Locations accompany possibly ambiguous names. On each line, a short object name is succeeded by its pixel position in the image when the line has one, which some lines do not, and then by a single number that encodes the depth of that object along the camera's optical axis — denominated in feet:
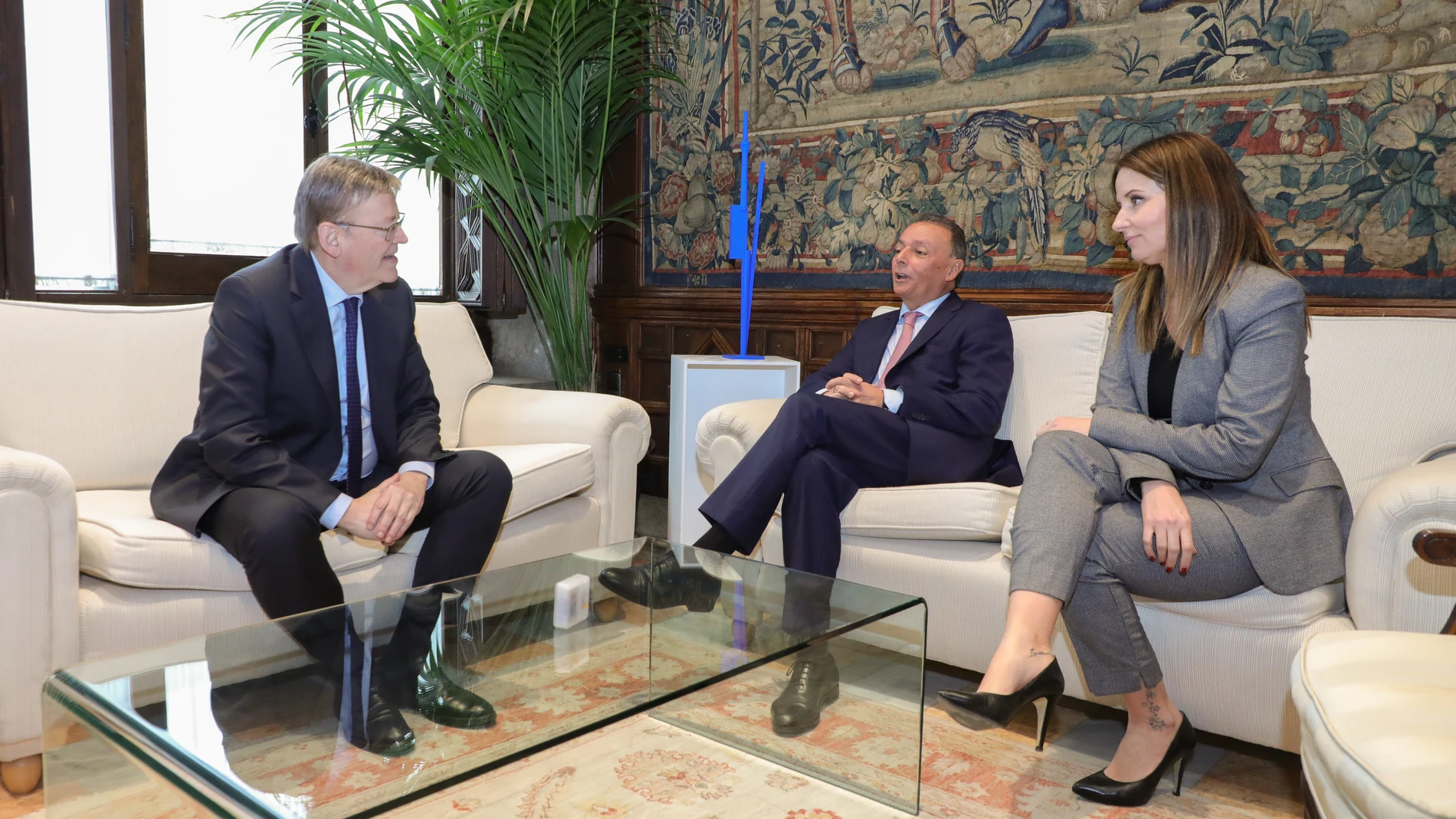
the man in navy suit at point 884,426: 7.67
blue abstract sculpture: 11.59
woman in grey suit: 5.85
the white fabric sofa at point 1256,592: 5.69
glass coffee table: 3.71
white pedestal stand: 10.95
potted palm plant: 11.66
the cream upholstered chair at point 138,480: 5.82
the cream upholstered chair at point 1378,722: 3.11
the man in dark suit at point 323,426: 6.55
